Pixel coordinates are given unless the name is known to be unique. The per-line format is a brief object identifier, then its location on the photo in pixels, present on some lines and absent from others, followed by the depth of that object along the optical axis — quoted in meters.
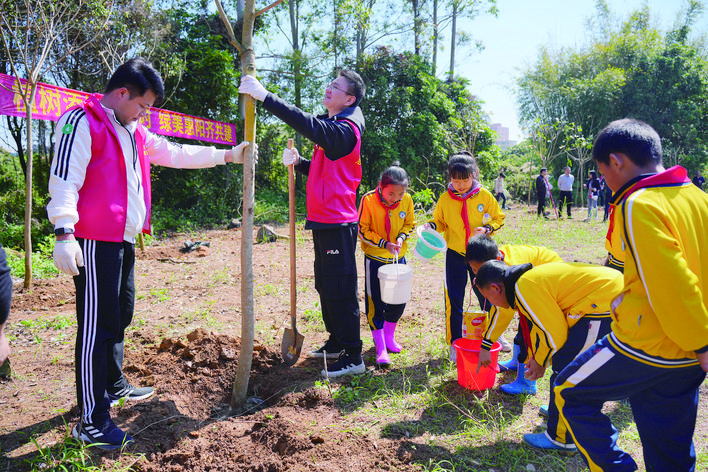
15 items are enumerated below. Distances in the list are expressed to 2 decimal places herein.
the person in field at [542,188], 13.70
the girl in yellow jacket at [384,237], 3.63
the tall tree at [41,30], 5.31
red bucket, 2.84
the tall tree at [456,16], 19.45
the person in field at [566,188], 13.94
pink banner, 6.14
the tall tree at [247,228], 2.67
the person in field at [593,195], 13.57
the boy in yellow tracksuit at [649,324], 1.55
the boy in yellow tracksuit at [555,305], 2.23
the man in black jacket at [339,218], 3.20
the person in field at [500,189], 16.25
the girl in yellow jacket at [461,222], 3.52
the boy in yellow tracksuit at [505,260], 2.64
